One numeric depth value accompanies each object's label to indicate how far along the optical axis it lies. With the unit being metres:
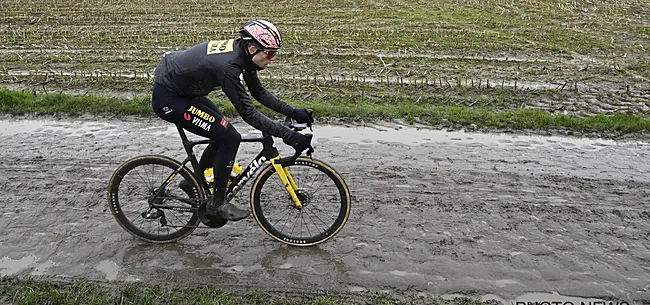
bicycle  5.16
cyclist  4.52
